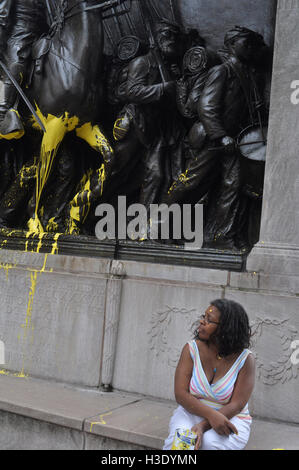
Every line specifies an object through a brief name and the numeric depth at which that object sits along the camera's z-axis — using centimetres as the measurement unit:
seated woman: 335
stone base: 471
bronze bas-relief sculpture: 589
